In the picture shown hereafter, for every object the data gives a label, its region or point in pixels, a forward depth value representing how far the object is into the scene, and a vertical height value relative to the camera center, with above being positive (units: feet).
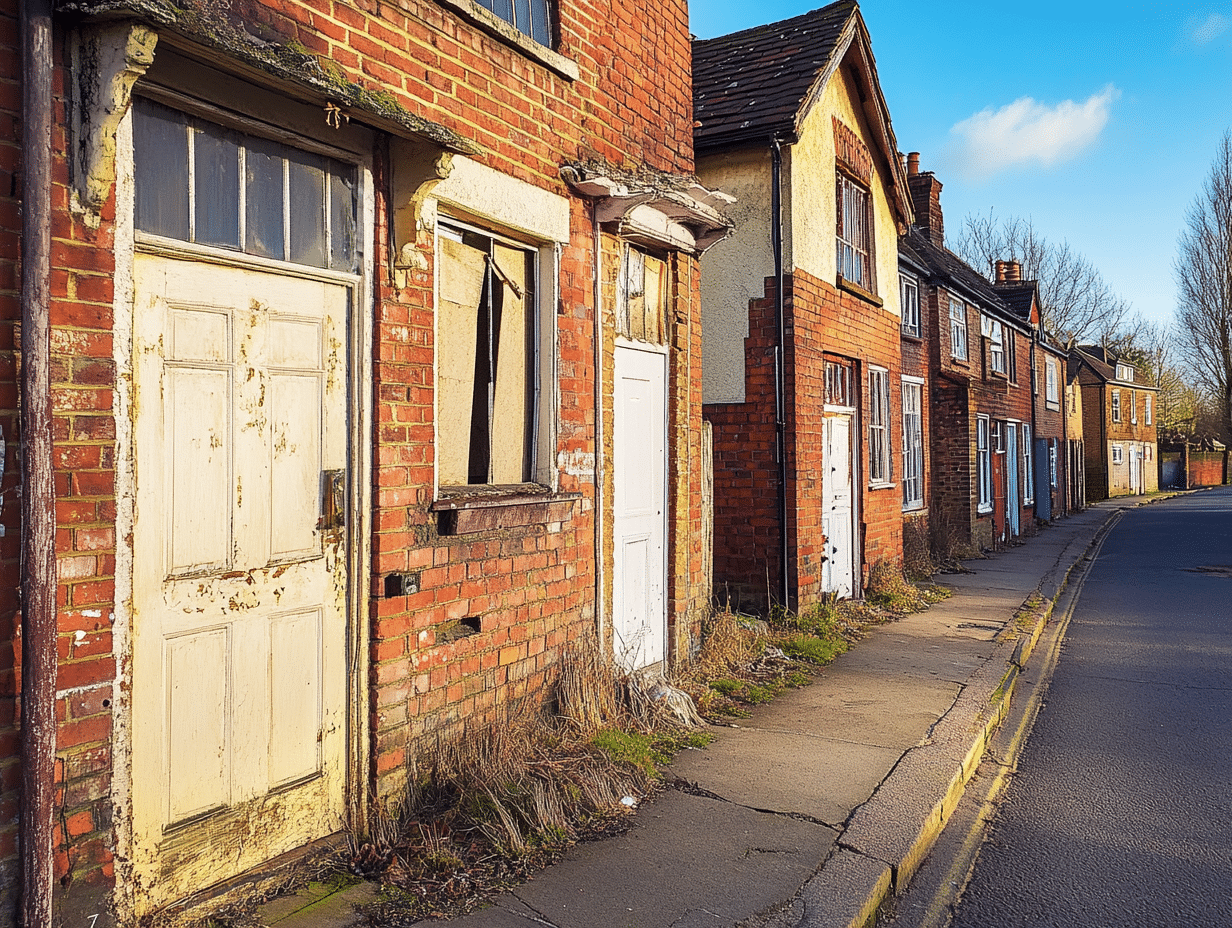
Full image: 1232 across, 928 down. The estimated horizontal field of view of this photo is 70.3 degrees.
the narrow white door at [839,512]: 33.78 -1.71
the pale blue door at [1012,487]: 71.77 -1.64
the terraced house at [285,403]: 9.03 +0.99
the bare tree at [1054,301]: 161.27 +30.67
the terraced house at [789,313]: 30.48 +5.76
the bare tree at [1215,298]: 139.95 +27.34
